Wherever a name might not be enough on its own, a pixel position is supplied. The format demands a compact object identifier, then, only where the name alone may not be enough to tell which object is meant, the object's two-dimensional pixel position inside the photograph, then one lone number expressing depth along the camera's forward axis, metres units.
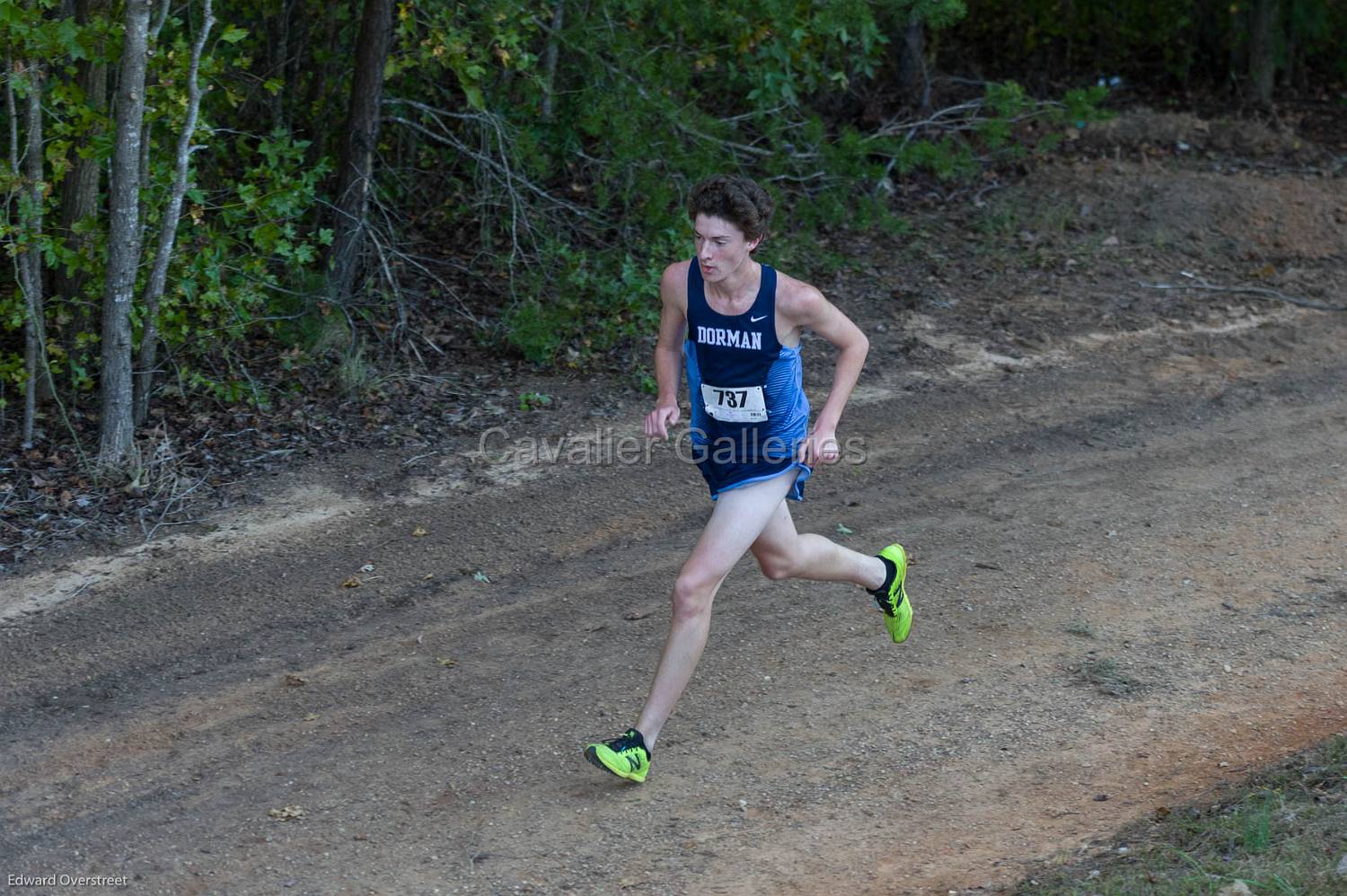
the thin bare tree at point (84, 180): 13.47
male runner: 8.60
